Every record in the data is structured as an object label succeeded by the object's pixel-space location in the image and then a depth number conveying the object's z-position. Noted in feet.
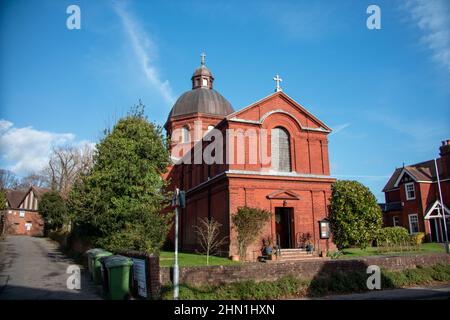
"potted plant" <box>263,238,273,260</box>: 65.12
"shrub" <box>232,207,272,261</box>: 63.98
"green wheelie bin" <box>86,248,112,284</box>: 46.34
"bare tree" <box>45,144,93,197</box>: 149.38
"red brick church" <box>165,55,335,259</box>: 69.82
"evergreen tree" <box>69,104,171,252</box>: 58.54
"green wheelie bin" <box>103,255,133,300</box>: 36.29
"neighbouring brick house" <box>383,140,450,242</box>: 106.83
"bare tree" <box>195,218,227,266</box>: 66.79
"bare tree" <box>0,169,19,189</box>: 208.07
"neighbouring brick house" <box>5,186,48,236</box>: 195.11
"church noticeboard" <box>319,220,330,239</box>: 73.10
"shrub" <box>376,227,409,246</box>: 82.55
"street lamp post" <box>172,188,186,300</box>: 32.78
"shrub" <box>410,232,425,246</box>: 84.07
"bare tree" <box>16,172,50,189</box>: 222.75
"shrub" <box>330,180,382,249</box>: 73.77
